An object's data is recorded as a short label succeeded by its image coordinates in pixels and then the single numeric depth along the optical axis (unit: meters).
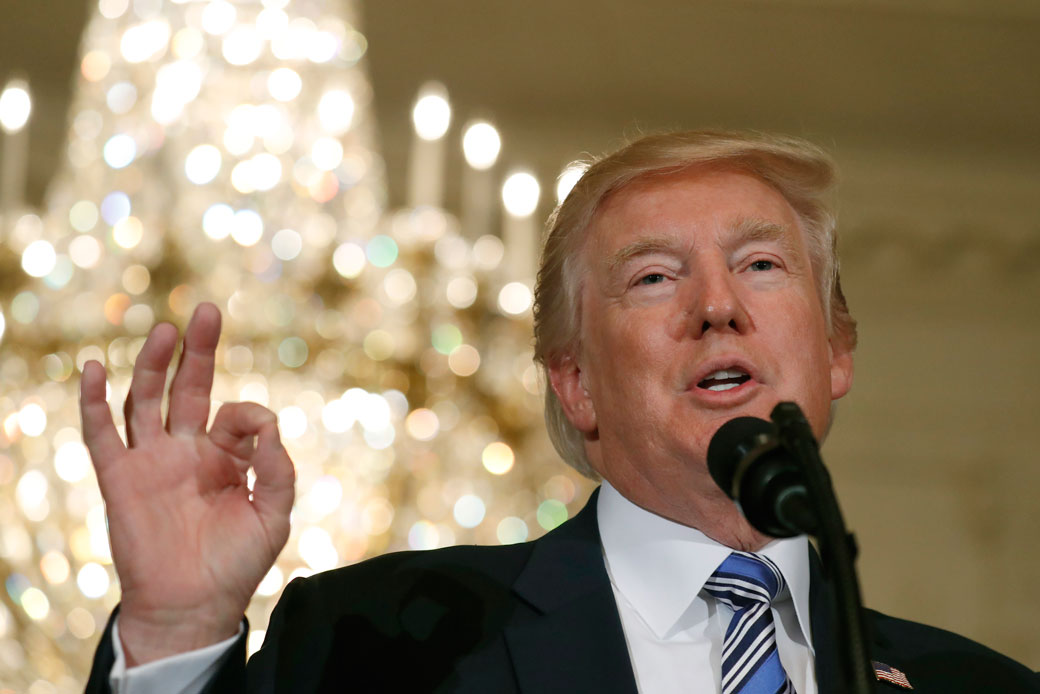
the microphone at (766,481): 2.08
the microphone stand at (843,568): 1.98
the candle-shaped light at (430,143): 5.63
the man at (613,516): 2.61
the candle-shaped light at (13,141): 5.79
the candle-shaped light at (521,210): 5.86
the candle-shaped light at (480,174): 5.81
